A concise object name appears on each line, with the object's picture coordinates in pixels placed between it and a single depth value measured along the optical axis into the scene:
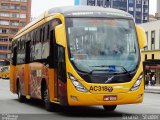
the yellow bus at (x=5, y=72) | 84.34
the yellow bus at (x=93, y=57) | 14.20
